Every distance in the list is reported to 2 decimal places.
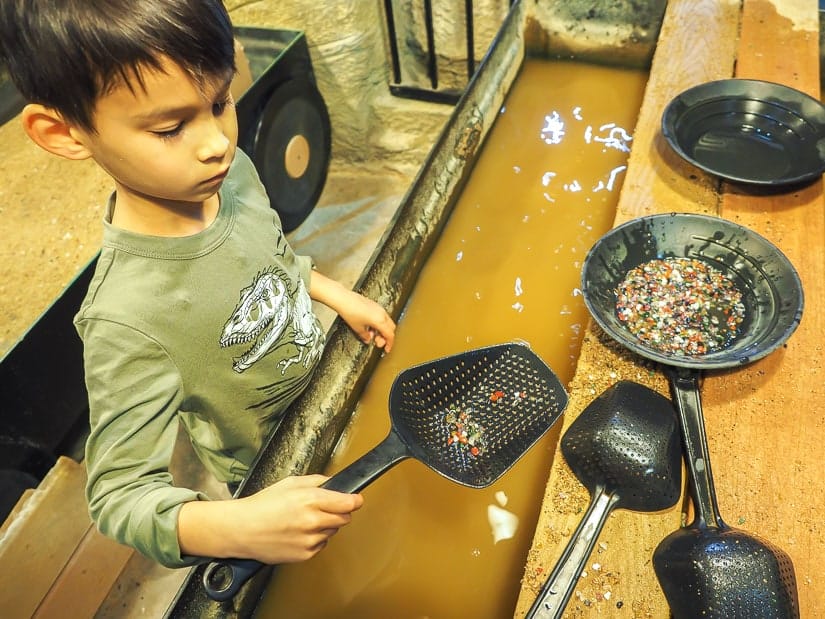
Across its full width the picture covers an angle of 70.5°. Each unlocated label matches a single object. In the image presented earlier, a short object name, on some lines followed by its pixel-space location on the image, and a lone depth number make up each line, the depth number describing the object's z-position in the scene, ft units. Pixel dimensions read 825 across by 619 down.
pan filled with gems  2.95
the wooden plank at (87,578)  4.66
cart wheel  6.61
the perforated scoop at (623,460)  2.54
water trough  3.05
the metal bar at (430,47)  7.13
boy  1.90
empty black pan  3.84
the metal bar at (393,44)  7.47
